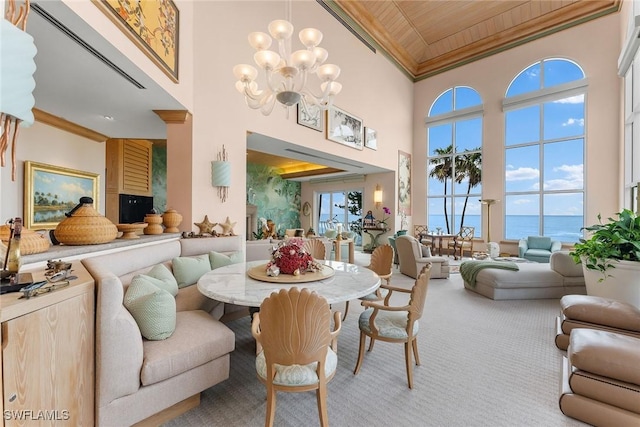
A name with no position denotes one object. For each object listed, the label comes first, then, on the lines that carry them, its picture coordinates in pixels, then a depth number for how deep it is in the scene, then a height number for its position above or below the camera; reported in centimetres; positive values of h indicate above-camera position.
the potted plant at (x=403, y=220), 848 -18
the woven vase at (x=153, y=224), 317 -15
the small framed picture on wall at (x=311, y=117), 522 +191
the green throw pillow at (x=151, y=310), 166 -61
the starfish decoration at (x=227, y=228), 400 -23
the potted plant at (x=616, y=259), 267 -43
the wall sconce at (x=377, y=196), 851 +56
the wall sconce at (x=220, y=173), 392 +56
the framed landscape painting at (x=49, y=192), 339 +25
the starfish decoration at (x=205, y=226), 375 -19
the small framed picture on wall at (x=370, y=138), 700 +200
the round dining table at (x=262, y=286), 177 -55
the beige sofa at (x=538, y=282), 406 -99
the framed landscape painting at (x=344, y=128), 587 +196
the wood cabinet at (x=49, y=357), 98 -60
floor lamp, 722 +6
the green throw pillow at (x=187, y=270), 273 -60
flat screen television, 520 +8
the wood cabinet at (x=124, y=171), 508 +80
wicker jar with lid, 204 -13
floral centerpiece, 231 -41
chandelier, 264 +146
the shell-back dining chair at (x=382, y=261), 304 -53
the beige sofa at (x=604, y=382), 158 -101
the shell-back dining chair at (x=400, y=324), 198 -86
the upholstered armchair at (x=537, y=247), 611 -75
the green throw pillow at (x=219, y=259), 321 -57
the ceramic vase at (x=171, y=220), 344 -11
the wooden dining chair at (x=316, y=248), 386 -50
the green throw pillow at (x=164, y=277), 225 -56
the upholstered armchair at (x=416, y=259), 520 -86
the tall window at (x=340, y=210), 987 +14
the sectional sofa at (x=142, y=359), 138 -85
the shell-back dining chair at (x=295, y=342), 135 -67
